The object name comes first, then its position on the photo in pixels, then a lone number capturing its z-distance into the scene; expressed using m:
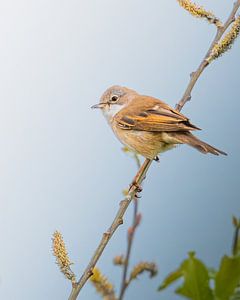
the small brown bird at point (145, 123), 7.50
